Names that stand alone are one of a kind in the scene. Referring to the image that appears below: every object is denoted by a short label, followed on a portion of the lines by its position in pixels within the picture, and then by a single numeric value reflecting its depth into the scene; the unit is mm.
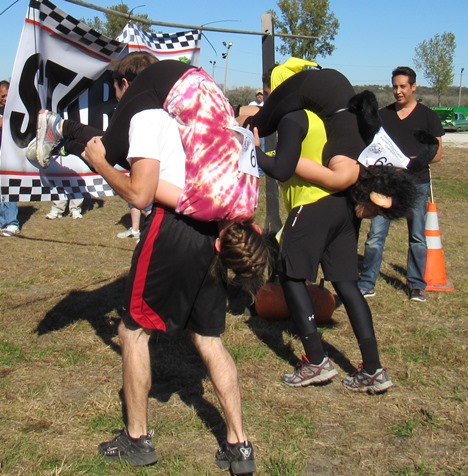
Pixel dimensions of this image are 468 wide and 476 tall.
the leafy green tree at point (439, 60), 49656
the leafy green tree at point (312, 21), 35031
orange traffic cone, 6234
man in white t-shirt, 2740
